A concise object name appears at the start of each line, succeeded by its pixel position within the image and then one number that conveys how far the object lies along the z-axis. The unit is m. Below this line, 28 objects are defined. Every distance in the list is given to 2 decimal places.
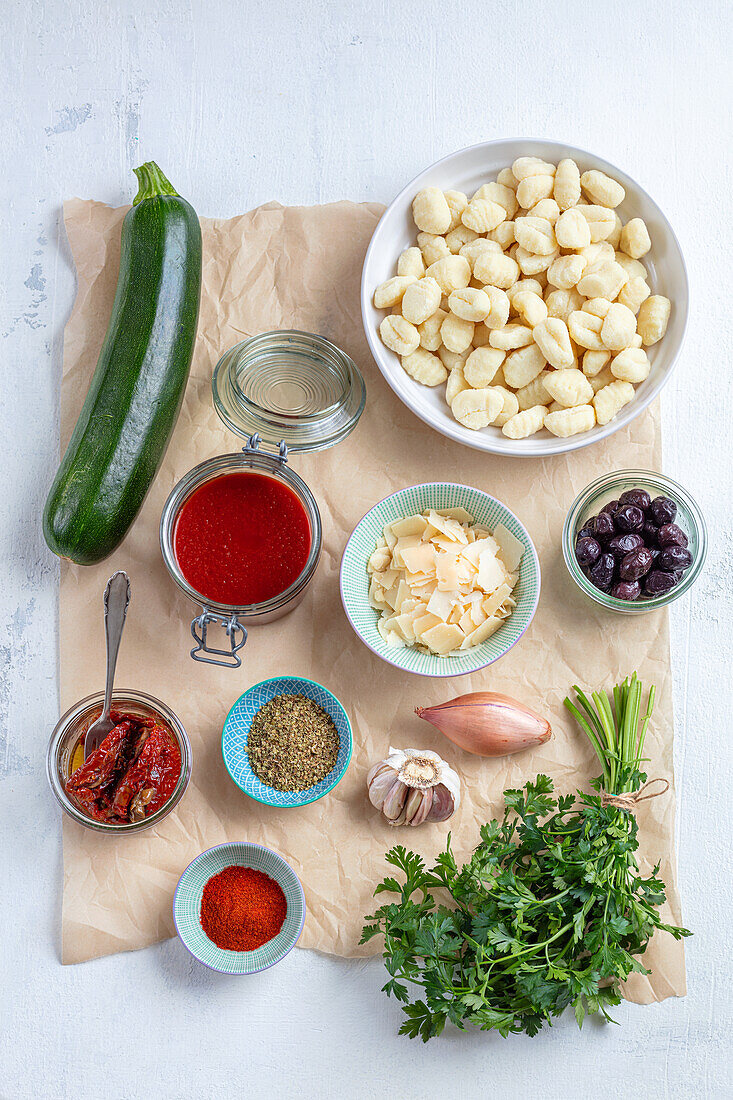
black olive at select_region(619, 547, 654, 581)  0.81
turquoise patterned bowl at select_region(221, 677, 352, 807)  0.83
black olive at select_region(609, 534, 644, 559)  0.82
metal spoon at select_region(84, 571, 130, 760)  0.83
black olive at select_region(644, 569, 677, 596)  0.82
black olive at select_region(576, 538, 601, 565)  0.82
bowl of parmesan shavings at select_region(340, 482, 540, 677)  0.81
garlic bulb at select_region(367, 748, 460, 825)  0.82
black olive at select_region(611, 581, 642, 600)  0.82
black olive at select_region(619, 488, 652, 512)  0.83
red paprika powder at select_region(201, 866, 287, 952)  0.83
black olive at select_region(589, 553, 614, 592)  0.82
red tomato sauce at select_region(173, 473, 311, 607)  0.82
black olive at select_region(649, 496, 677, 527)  0.82
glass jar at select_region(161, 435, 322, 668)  0.82
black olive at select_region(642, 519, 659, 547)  0.82
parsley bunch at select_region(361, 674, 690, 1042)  0.79
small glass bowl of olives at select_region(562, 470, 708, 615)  0.82
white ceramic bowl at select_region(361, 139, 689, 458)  0.83
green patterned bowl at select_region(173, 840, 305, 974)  0.82
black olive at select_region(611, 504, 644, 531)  0.82
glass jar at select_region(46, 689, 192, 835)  0.82
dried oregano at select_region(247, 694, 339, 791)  0.83
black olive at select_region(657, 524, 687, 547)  0.82
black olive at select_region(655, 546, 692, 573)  0.81
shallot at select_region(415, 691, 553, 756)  0.83
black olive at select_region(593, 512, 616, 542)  0.82
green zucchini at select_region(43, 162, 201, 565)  0.82
